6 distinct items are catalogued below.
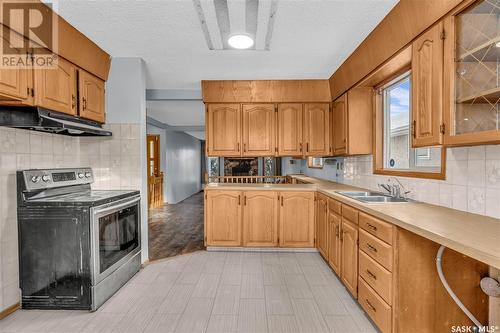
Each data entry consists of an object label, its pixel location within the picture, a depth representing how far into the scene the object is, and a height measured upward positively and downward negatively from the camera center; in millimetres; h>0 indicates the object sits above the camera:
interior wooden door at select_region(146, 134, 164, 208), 7102 -168
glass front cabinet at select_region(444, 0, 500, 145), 1346 +505
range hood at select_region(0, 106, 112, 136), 1993 +367
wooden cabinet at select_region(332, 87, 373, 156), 3119 +517
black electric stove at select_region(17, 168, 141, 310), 2129 -705
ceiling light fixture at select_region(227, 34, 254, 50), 2385 +1171
